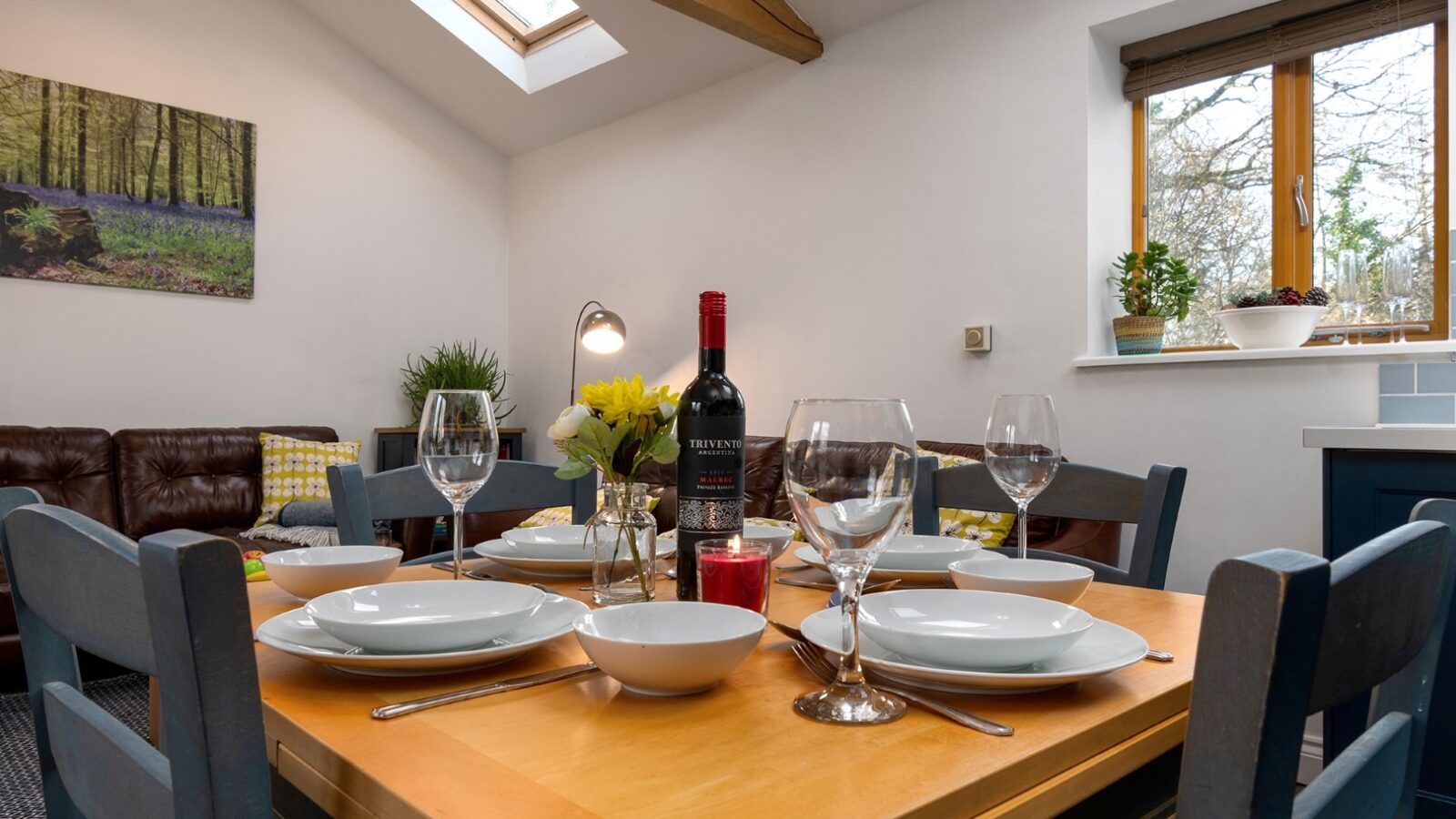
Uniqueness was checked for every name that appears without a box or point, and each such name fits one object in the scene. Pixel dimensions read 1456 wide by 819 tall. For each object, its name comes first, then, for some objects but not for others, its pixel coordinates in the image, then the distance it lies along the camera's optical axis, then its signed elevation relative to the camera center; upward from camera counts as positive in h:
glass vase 0.90 -0.14
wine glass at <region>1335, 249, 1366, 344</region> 2.43 +0.36
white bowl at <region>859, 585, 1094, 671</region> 0.62 -0.17
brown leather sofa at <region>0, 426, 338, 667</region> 3.45 -0.24
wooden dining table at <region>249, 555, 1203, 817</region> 0.47 -0.20
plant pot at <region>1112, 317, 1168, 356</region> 2.80 +0.24
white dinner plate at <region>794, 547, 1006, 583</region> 1.09 -0.20
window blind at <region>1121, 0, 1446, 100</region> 2.57 +1.14
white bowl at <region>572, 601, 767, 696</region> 0.59 -0.16
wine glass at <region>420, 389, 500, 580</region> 0.99 -0.03
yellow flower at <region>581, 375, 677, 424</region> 0.86 +0.01
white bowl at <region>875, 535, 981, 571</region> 1.11 -0.18
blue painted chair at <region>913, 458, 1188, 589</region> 1.25 -0.14
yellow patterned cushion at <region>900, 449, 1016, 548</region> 2.61 -0.33
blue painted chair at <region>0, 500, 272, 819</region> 0.45 -0.13
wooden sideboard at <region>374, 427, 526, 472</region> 4.62 -0.17
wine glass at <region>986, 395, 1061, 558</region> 1.05 -0.04
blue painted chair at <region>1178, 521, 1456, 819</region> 0.38 -0.11
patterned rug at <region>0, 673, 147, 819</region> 2.03 -0.86
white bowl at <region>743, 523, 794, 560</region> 1.25 -0.17
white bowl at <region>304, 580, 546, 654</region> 0.65 -0.16
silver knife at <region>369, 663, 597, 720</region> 0.60 -0.20
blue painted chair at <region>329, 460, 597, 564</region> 1.35 -0.14
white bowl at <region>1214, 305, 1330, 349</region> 2.52 +0.24
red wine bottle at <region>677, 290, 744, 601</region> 0.85 -0.03
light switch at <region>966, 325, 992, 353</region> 3.14 +0.25
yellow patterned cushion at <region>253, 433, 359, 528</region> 3.82 -0.24
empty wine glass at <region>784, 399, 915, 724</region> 0.59 -0.05
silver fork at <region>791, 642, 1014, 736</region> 0.57 -0.20
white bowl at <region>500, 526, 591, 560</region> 1.19 -0.18
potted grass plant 4.70 +0.22
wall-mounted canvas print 3.78 +0.99
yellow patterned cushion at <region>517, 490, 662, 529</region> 3.21 -0.38
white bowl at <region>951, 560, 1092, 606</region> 0.89 -0.17
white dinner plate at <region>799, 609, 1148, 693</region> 0.62 -0.18
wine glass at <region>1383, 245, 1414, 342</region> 2.33 +0.35
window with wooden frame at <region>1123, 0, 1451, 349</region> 2.52 +0.79
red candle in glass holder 0.82 -0.15
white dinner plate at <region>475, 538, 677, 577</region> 1.14 -0.19
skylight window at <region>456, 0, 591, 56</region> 4.36 +1.96
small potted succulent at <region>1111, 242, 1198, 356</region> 2.81 +0.36
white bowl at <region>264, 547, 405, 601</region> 0.95 -0.17
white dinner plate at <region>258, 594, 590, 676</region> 0.66 -0.18
